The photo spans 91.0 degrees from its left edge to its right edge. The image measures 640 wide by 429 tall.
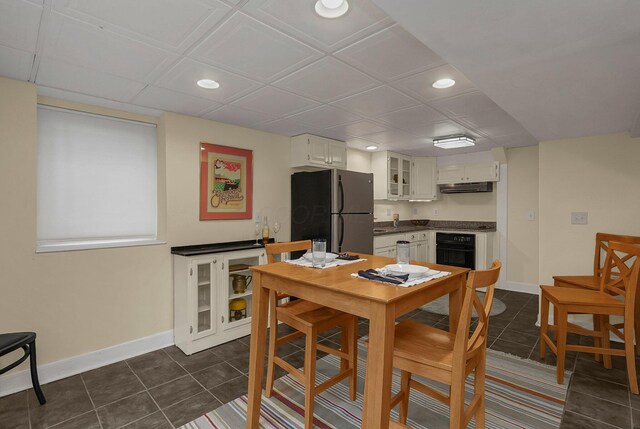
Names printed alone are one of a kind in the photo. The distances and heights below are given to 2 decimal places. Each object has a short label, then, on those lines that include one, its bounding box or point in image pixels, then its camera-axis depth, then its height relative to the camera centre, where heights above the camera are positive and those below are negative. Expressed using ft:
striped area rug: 6.31 -4.23
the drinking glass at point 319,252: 6.70 -0.86
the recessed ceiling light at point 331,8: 4.87 +3.24
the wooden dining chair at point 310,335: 5.86 -2.59
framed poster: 10.91 +1.08
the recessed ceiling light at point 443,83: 7.72 +3.24
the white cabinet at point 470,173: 16.74 +2.19
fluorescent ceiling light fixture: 13.48 +3.13
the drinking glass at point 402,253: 6.08 -0.80
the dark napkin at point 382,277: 5.16 -1.11
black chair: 6.58 -2.87
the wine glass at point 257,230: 12.45 -0.73
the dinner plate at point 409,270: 5.47 -1.06
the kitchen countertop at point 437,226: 16.66 -0.87
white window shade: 8.71 +0.91
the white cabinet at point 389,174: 16.92 +2.07
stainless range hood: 17.20 +1.38
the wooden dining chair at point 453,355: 4.33 -2.14
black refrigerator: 12.38 +0.15
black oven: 16.76 -2.06
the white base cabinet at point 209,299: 9.45 -2.81
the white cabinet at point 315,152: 13.09 +2.60
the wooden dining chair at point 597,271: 9.35 -1.87
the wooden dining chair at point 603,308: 7.32 -2.33
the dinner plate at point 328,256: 7.15 -1.04
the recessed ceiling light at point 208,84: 7.76 +3.22
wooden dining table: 4.29 -1.42
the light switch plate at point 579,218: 10.81 -0.20
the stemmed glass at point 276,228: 12.77 -0.67
